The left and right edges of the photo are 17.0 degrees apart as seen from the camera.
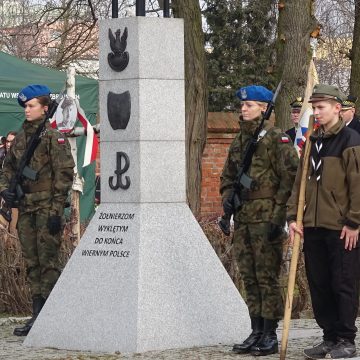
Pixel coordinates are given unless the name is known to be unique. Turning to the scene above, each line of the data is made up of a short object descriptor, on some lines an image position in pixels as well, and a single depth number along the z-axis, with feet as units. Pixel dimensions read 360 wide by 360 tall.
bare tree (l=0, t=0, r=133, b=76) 84.67
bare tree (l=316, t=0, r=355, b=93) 109.72
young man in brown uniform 27.91
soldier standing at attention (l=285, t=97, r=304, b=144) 44.52
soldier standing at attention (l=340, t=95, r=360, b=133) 39.98
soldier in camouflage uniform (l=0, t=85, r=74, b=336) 34.91
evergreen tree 114.11
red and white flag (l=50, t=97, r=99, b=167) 44.75
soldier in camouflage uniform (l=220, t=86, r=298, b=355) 29.91
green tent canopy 65.62
